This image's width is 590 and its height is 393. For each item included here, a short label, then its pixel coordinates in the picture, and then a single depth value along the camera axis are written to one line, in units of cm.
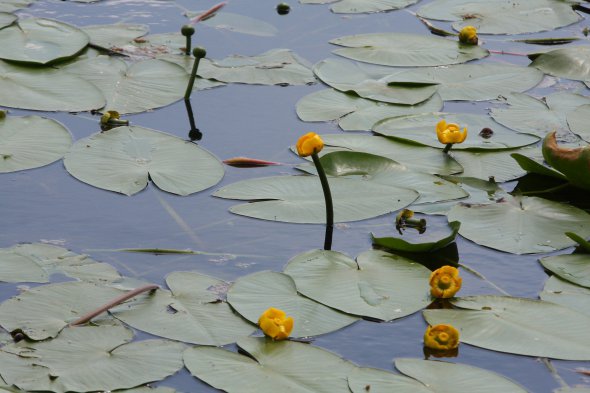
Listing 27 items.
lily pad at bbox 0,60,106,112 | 602
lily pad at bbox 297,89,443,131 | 604
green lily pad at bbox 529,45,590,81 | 684
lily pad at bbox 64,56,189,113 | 616
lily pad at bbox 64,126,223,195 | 518
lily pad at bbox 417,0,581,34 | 767
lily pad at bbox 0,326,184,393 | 356
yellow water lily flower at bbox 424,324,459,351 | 391
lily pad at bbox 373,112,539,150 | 571
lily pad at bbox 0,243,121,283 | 427
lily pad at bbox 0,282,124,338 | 389
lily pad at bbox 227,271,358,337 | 401
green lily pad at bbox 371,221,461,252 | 460
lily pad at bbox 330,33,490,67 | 696
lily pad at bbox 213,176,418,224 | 493
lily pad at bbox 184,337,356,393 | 361
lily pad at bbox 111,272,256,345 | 392
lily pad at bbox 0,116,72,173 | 537
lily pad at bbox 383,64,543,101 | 650
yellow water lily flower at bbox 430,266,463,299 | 420
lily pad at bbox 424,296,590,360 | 393
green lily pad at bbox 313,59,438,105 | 633
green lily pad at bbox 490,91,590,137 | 600
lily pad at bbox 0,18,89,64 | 653
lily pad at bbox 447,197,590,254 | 471
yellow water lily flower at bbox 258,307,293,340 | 385
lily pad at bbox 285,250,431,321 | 416
